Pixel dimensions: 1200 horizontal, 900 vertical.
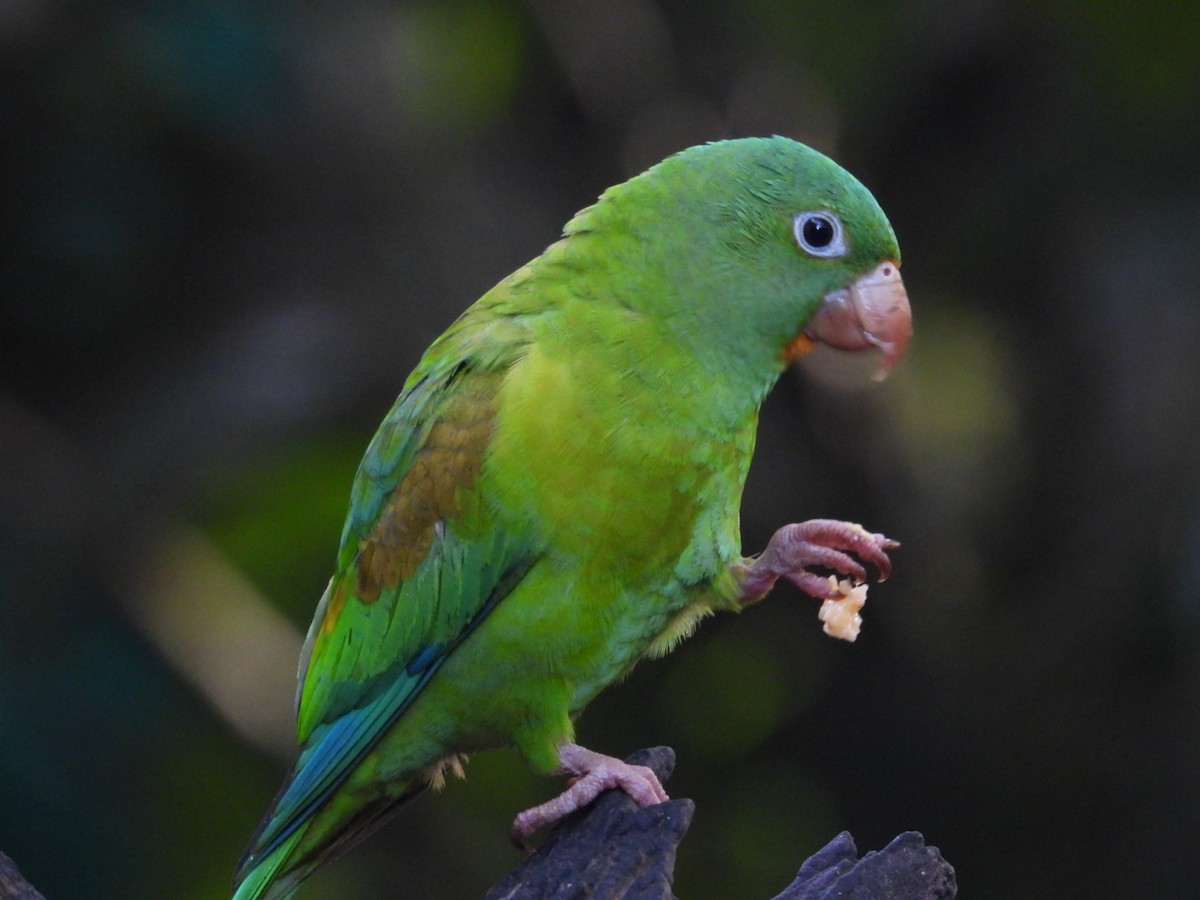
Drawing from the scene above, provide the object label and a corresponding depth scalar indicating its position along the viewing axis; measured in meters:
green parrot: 4.97
